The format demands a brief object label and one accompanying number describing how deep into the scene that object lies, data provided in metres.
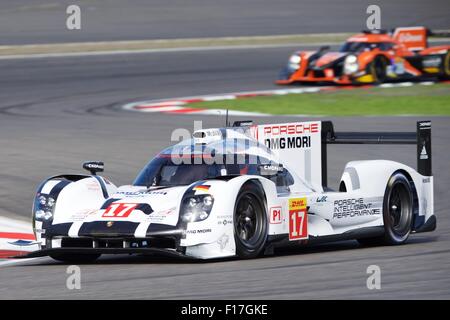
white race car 18.98
